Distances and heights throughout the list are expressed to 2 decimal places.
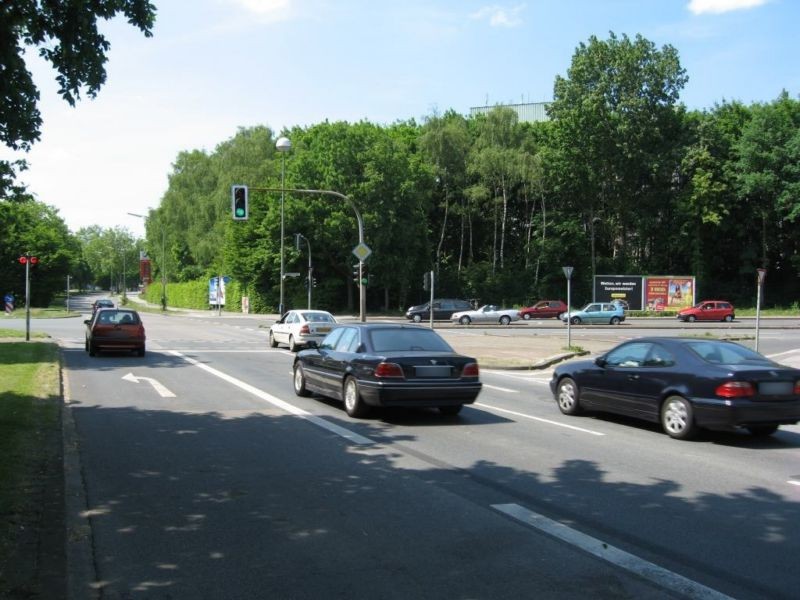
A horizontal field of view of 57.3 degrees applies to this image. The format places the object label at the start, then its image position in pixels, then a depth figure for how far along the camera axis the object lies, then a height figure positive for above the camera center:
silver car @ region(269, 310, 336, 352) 24.84 -1.30
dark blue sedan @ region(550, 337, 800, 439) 8.99 -1.21
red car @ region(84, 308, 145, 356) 21.81 -1.37
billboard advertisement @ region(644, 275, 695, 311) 57.62 +0.11
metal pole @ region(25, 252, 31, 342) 27.12 +0.54
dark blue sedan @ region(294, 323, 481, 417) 10.27 -1.16
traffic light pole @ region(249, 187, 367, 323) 29.34 +0.14
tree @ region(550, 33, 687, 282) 60.88 +14.35
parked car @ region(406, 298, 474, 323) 52.78 -1.30
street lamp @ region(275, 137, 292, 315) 30.50 +6.05
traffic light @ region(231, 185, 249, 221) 24.45 +2.92
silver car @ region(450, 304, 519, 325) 50.59 -1.61
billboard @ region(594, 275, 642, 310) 56.78 +0.37
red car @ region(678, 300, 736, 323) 51.47 -1.20
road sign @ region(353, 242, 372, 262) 28.55 +1.54
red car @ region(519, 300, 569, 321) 56.28 -1.35
